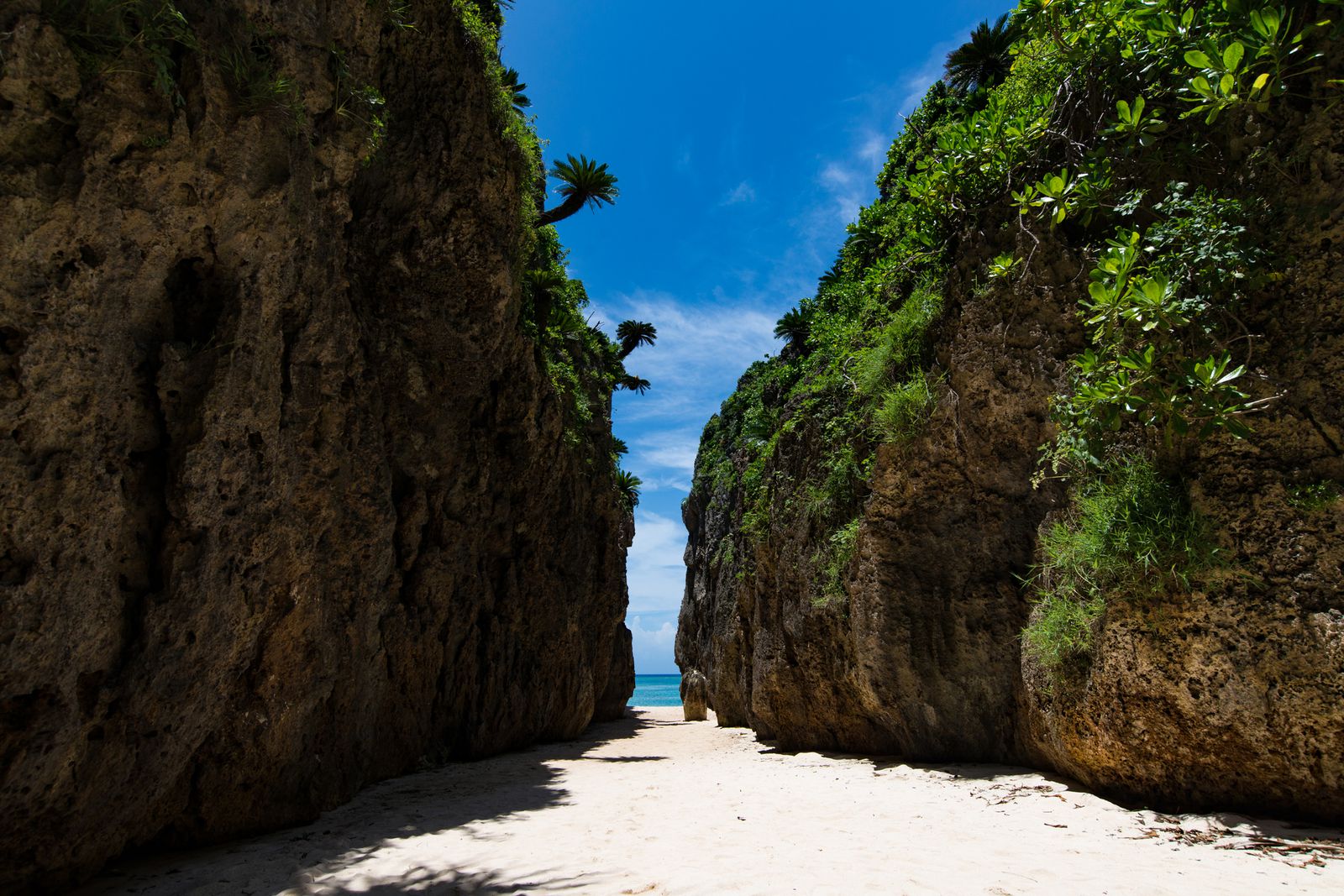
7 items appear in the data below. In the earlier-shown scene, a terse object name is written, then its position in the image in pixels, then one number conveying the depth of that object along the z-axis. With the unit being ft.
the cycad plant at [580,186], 41.50
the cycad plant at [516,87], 40.22
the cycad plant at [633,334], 94.12
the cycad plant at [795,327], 69.87
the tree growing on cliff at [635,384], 82.38
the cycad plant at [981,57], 45.62
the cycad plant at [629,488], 73.21
